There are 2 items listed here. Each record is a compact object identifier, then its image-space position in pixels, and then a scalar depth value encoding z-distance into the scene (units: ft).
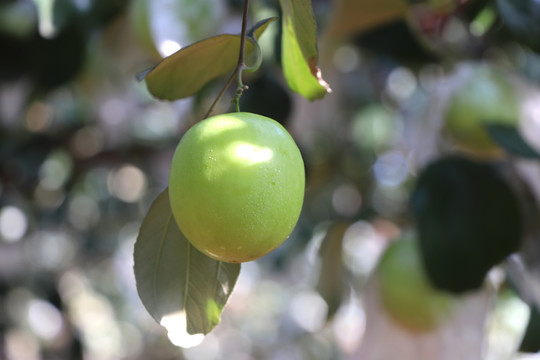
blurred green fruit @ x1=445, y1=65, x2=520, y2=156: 2.33
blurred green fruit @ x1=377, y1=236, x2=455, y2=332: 2.26
